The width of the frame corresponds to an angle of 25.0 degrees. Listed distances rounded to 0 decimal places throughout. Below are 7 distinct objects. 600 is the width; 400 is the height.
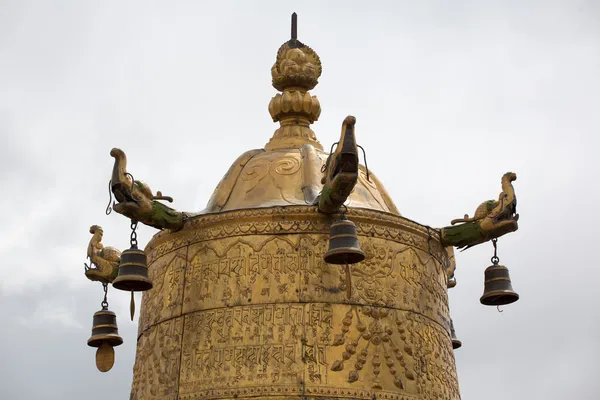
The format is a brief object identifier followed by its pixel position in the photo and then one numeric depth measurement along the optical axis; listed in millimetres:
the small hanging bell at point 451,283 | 17577
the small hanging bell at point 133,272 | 15188
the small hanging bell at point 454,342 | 17766
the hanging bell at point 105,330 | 16688
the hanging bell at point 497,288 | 16172
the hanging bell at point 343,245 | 14516
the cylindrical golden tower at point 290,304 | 15094
